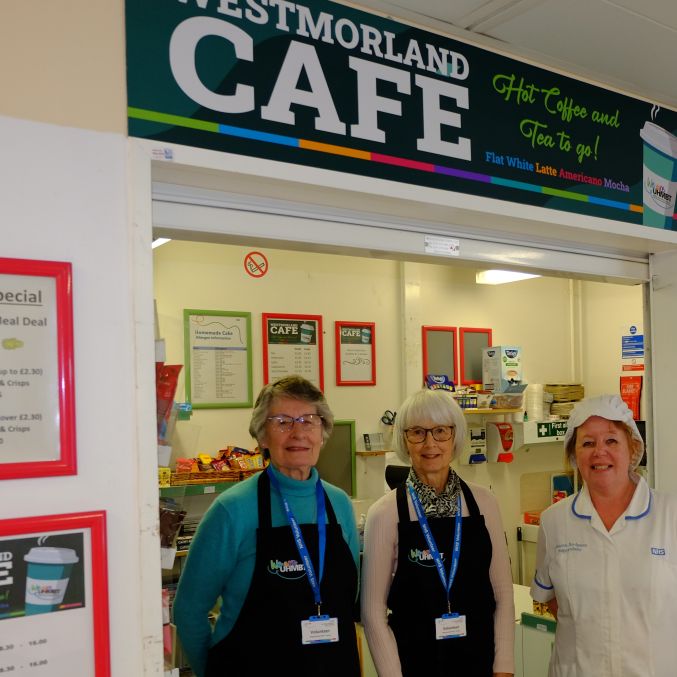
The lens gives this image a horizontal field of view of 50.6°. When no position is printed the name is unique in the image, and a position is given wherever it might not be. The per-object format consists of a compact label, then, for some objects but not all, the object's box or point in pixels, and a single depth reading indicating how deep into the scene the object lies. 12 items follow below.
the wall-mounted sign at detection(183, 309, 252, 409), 4.52
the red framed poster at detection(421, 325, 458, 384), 5.46
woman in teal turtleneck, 1.93
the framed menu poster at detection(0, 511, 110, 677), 1.28
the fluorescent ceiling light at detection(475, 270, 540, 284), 5.43
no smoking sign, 4.77
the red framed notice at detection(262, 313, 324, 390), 4.80
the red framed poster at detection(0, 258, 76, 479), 1.30
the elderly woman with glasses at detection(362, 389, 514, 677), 2.13
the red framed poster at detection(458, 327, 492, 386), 5.68
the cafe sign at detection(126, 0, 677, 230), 1.52
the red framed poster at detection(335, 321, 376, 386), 5.10
